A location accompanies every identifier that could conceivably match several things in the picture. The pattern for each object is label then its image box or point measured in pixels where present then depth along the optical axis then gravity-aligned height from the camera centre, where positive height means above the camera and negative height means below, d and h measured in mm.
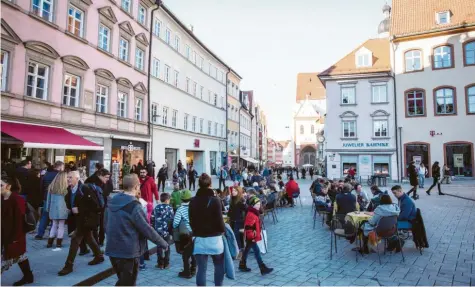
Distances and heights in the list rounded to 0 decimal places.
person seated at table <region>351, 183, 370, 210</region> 10023 -947
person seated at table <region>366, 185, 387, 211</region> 8873 -870
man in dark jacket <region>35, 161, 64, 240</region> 8133 -614
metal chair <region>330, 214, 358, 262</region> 6996 -1382
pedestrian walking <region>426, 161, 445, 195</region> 17828 -233
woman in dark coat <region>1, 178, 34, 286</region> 4633 -934
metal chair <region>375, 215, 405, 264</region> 6621 -1236
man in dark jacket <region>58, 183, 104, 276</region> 5656 -977
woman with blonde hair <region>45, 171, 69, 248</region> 7031 -880
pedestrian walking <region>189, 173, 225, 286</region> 4410 -883
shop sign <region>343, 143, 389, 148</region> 30106 +2253
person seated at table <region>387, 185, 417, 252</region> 7215 -1076
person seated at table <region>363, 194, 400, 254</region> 6633 -921
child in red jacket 5770 -1142
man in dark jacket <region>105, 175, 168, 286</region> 3867 -817
